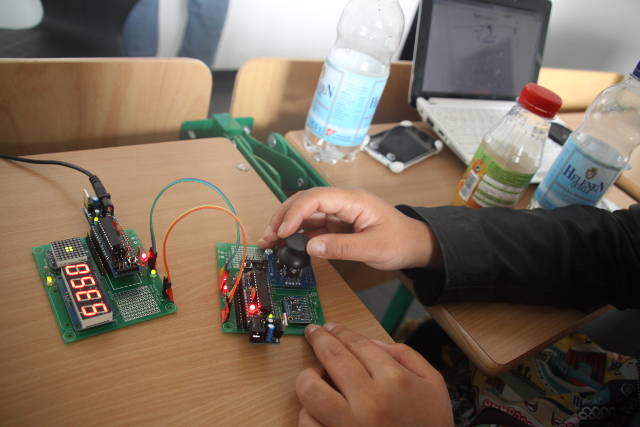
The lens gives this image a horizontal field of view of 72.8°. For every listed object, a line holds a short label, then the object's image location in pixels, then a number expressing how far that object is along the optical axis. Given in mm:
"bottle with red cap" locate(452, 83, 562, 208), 824
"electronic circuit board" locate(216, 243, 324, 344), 599
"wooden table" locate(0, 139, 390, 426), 488
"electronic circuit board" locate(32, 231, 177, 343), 537
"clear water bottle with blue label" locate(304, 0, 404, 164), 951
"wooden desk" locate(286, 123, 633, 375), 689
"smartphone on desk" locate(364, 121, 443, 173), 1101
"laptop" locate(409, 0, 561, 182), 1194
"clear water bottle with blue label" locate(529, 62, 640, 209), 817
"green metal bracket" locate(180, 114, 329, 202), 1000
